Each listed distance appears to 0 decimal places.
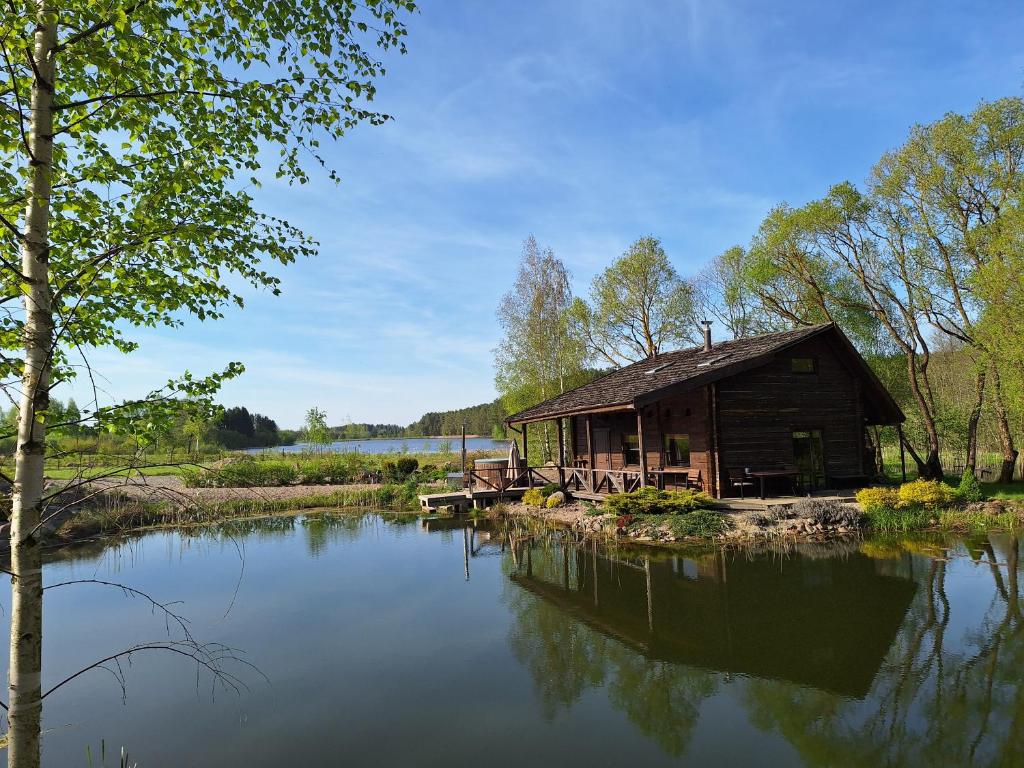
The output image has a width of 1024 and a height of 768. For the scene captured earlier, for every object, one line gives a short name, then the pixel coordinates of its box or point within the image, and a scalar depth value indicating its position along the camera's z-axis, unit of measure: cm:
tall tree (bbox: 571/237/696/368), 3005
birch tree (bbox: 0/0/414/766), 301
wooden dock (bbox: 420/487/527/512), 2147
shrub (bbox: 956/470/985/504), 1573
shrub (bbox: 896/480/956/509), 1504
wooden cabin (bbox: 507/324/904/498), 1719
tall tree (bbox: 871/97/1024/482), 1934
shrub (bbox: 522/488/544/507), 2014
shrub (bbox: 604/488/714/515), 1540
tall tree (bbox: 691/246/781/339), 2862
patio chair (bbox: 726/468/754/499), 1705
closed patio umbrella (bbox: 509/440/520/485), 2300
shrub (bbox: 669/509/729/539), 1417
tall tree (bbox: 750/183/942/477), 2302
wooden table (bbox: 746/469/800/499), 1630
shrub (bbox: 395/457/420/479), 2973
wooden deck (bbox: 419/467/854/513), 1823
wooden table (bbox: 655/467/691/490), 1784
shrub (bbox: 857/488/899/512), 1491
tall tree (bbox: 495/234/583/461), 2972
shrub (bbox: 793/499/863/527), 1411
